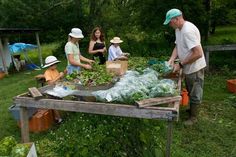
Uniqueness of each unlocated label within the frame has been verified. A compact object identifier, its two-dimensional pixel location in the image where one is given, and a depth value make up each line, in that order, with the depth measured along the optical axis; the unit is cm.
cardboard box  511
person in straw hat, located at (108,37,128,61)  759
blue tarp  1731
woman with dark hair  762
